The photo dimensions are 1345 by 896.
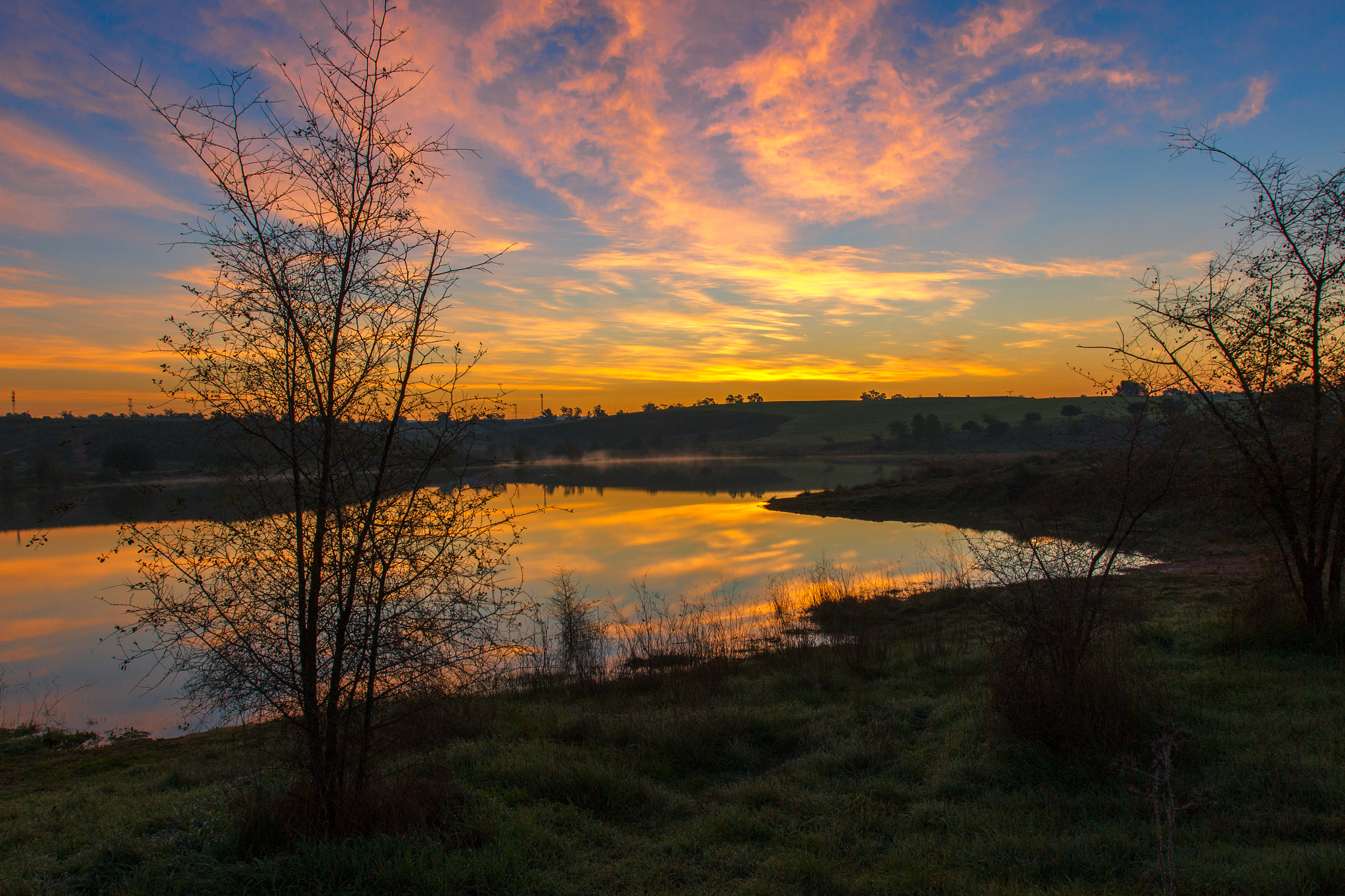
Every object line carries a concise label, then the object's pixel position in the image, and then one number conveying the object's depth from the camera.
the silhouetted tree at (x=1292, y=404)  8.23
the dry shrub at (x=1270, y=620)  8.45
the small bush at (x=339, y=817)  4.80
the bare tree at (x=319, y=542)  4.72
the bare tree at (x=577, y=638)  12.48
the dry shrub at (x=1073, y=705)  6.12
